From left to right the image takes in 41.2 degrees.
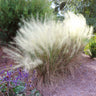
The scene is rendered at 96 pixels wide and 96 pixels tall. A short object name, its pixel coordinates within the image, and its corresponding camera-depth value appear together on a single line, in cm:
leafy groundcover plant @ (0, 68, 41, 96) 198
